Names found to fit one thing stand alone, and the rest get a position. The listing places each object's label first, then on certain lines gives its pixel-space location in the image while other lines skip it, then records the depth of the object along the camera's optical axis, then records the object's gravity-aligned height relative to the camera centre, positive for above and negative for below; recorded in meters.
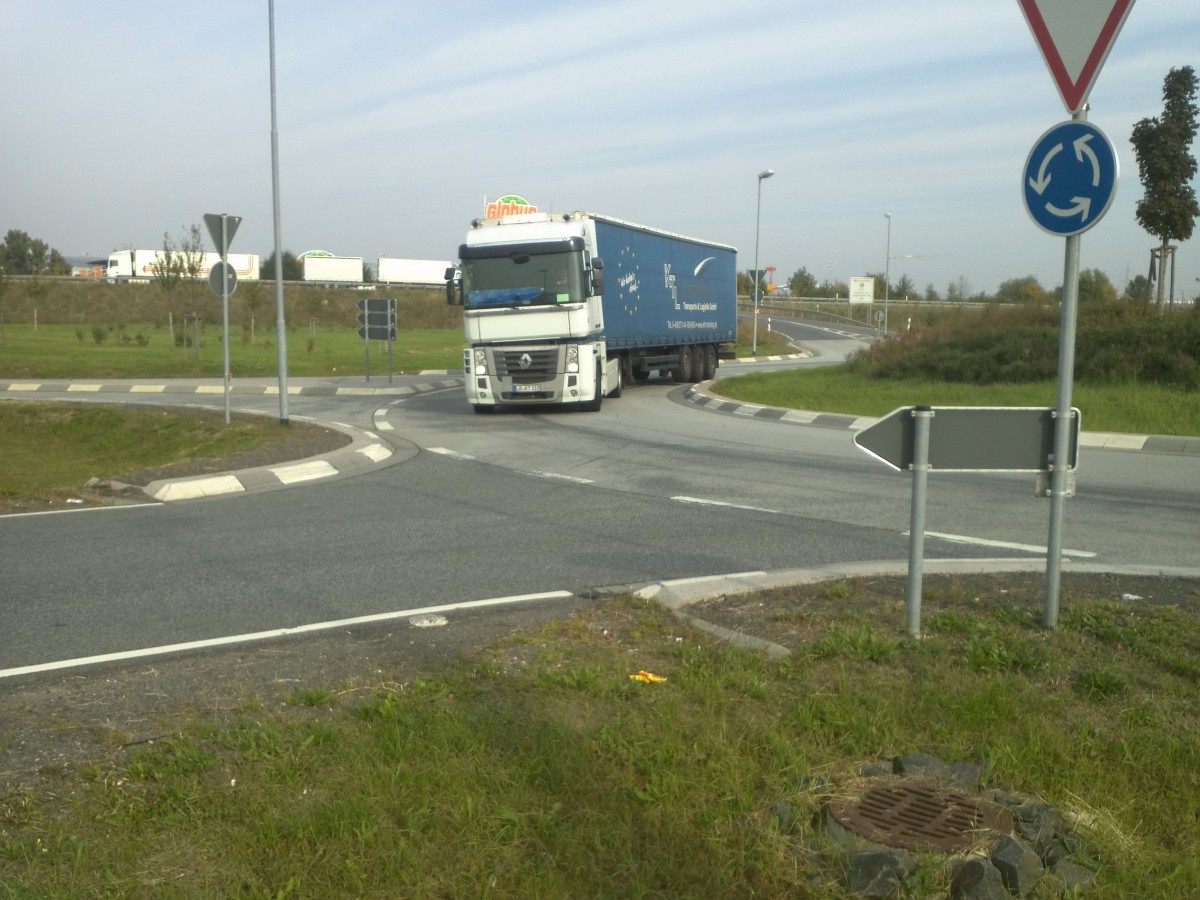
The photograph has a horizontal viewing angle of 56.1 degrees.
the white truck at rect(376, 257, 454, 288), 95.75 +4.16
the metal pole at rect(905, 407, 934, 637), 5.32 -0.76
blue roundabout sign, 5.22 +0.71
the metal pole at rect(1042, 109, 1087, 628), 5.37 -0.39
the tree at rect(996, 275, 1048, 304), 68.69 +2.76
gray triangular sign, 16.35 +1.36
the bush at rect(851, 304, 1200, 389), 19.84 -0.38
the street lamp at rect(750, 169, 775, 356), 48.26 +3.37
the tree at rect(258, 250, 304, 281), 104.44 +4.83
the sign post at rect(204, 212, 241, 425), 16.44 +1.00
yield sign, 5.25 +1.38
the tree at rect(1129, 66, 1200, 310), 25.27 +3.74
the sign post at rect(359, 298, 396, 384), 29.70 +0.02
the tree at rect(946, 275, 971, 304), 87.56 +2.77
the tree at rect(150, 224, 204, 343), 40.62 +1.98
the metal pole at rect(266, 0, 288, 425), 17.08 +0.45
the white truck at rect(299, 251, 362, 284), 91.44 +4.24
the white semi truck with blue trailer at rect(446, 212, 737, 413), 20.06 +0.23
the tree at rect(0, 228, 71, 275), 96.62 +5.20
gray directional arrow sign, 5.38 -0.53
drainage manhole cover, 3.53 -1.59
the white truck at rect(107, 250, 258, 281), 84.25 +4.05
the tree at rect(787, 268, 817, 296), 125.75 +4.72
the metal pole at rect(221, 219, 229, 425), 16.50 +0.66
